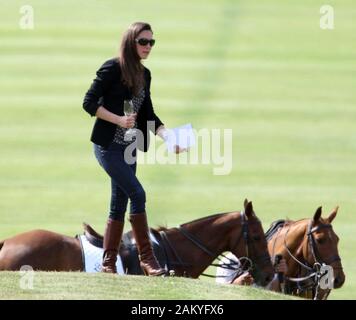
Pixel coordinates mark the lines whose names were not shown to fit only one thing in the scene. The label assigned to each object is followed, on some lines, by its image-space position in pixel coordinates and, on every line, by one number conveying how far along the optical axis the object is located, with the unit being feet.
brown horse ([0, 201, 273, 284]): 63.77
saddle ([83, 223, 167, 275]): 62.69
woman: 55.01
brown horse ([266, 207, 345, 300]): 65.46
